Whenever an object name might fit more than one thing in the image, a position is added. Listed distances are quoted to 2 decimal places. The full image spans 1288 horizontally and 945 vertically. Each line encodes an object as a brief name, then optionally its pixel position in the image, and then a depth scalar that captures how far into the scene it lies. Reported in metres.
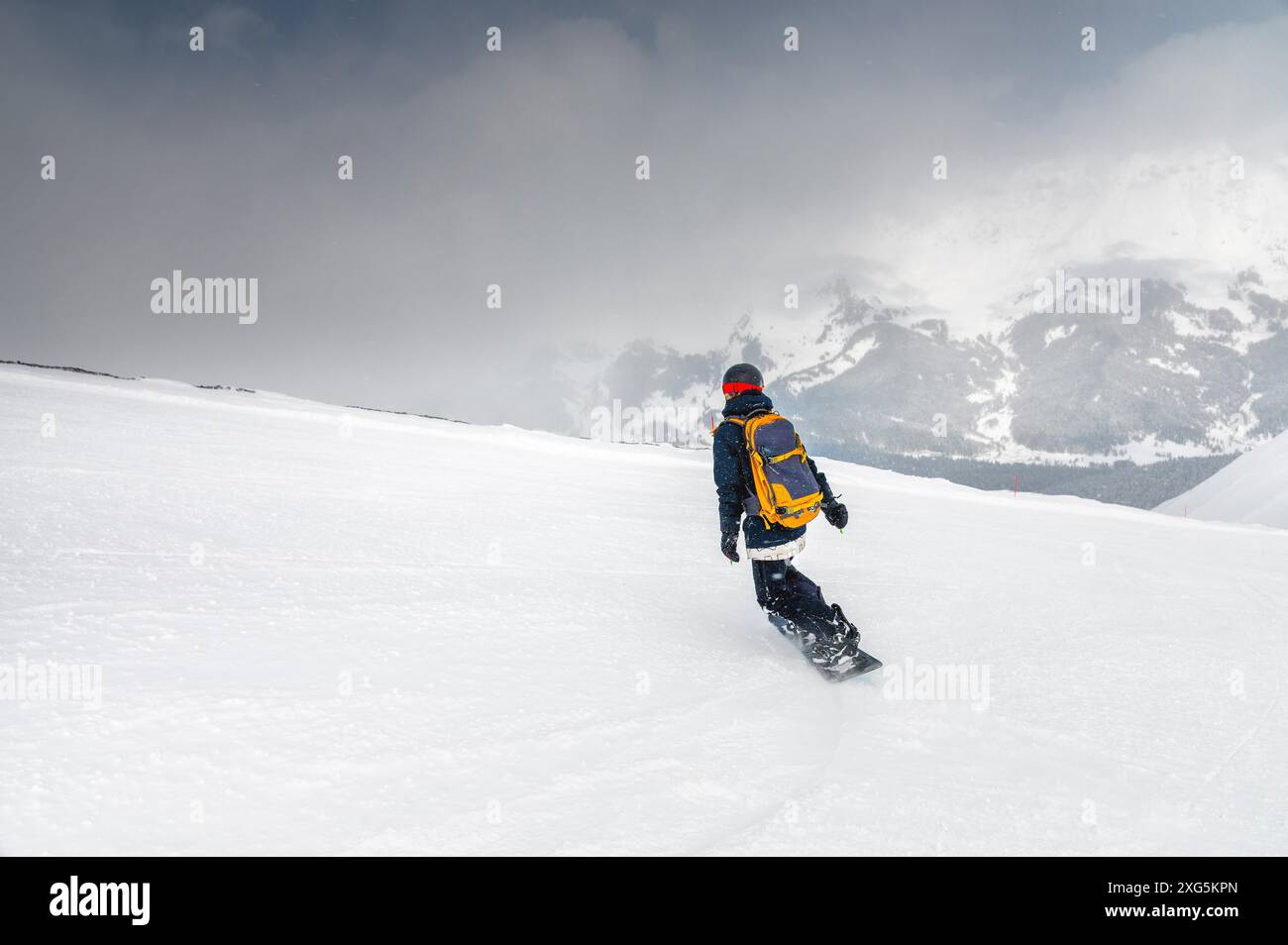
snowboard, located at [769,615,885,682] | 5.12
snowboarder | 5.24
